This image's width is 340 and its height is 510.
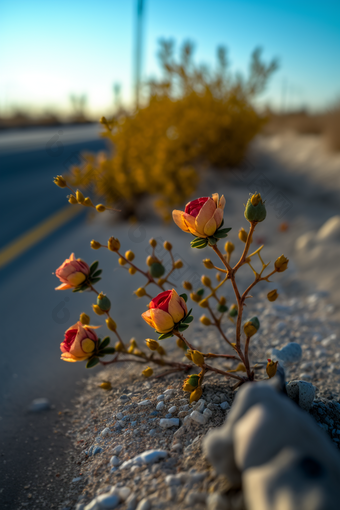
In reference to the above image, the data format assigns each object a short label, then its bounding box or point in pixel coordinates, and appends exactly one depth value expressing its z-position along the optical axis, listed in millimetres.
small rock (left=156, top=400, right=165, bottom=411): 326
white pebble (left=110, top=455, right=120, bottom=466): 286
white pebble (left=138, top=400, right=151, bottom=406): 336
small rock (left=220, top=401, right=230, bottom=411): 310
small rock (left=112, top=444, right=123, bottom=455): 296
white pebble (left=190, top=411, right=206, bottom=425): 300
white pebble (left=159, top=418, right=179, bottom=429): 307
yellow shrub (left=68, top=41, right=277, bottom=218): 3067
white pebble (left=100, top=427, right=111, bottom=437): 322
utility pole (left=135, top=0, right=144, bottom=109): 3711
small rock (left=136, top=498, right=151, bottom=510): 246
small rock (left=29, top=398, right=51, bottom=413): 384
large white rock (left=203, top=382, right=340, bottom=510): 201
